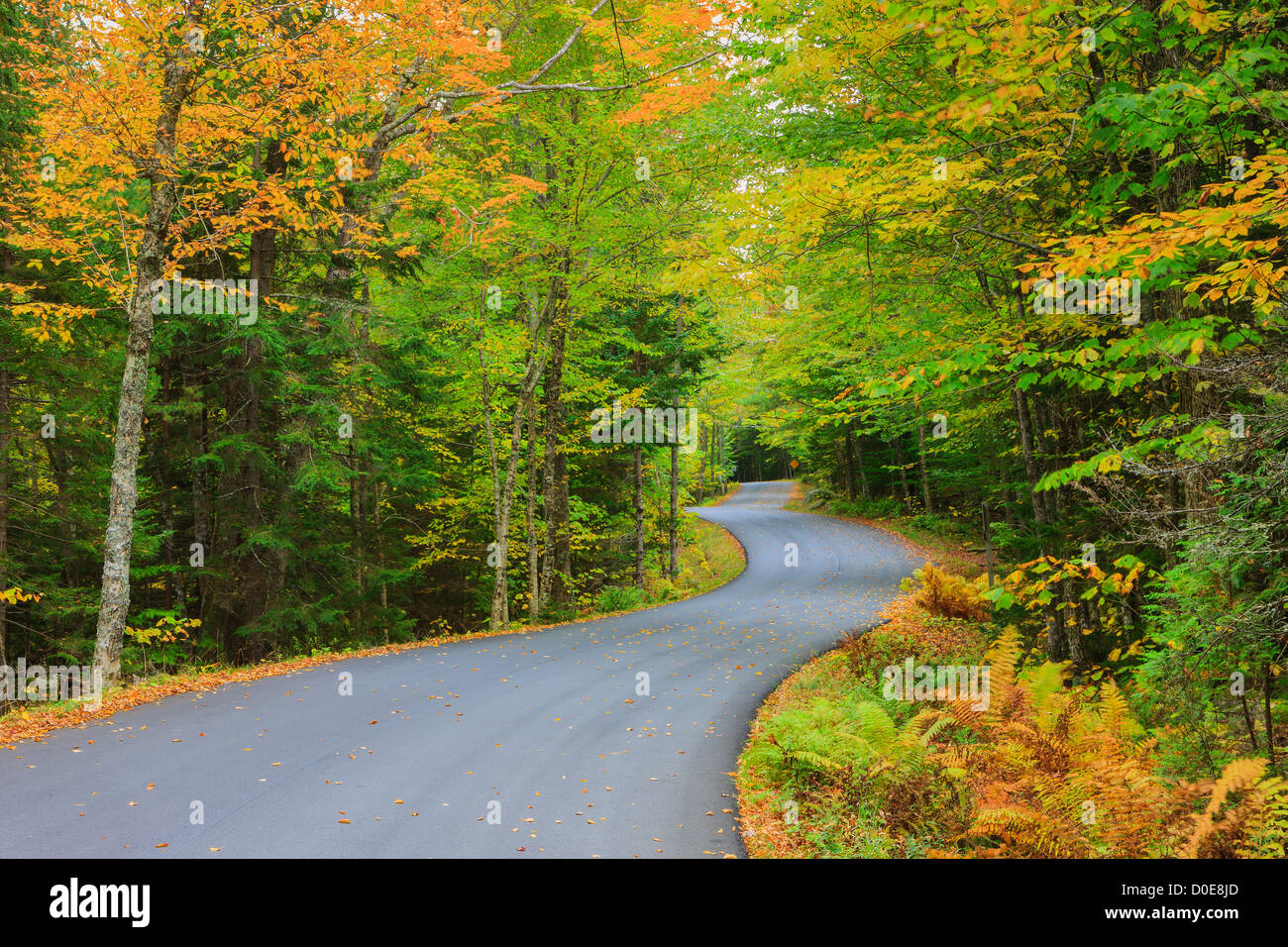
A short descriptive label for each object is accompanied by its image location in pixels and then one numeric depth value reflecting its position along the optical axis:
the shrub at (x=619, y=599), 20.06
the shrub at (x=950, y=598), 15.72
